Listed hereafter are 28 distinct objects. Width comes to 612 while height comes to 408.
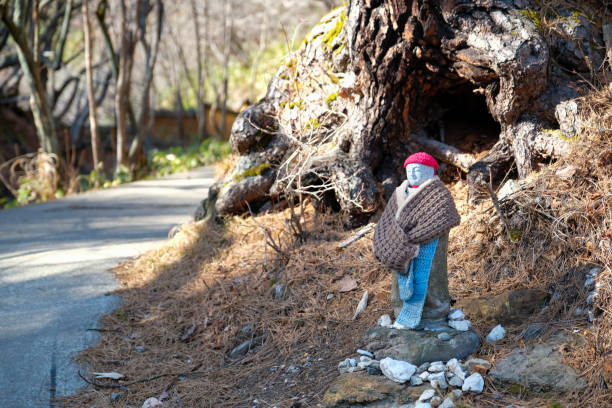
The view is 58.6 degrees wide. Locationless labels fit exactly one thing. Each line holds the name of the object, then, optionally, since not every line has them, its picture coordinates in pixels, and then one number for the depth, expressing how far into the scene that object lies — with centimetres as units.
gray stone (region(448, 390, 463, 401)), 316
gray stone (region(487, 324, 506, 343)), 366
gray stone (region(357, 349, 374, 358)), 371
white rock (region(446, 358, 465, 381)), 331
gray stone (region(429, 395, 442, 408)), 312
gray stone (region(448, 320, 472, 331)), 363
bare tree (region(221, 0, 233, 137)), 2023
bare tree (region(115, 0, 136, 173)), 1314
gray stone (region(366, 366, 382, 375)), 353
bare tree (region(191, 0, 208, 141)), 1916
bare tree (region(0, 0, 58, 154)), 1119
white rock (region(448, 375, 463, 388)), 326
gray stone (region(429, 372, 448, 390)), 325
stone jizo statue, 355
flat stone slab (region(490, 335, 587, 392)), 316
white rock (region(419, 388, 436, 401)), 317
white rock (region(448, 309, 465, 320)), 367
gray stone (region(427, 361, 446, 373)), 338
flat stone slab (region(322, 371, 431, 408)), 326
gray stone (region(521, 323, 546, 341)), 361
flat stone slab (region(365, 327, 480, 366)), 349
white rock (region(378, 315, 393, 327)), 385
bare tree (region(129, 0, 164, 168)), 1509
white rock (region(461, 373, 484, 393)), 321
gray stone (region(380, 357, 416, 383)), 337
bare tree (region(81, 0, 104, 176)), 1255
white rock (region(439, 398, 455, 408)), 308
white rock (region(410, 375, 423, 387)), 334
